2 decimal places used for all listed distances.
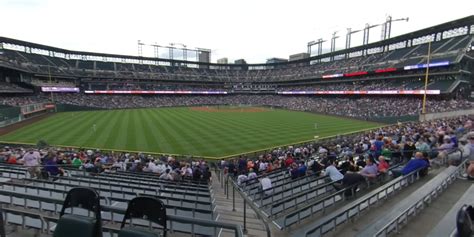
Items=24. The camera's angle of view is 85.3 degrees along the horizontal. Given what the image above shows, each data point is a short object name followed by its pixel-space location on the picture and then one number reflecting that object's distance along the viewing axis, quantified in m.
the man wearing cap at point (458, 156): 8.38
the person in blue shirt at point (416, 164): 8.04
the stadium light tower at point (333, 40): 109.81
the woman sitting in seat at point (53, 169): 10.17
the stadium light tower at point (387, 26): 90.25
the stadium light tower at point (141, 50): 111.38
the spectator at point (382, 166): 8.44
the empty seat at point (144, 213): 2.72
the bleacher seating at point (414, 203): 4.18
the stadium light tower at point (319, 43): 117.51
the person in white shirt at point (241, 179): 10.06
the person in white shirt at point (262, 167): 13.17
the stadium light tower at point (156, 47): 115.71
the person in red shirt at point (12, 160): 12.49
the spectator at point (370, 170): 7.88
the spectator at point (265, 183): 8.55
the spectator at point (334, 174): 8.23
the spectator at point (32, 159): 10.77
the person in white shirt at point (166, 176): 11.05
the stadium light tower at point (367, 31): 97.22
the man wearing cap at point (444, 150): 9.48
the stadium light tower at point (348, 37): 104.38
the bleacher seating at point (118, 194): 4.53
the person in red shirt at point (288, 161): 13.68
